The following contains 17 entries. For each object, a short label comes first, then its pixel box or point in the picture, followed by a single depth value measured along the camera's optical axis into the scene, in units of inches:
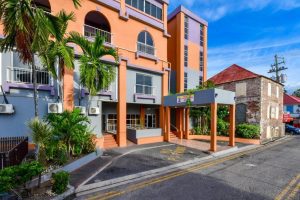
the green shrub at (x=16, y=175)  198.2
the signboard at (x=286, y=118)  1124.0
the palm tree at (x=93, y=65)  461.7
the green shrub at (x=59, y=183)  249.4
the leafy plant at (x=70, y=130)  384.2
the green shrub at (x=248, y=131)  730.2
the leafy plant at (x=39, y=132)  310.7
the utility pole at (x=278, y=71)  1242.0
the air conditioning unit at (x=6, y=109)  396.7
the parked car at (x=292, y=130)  1140.5
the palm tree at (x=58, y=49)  331.3
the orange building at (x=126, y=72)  440.1
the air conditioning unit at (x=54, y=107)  453.8
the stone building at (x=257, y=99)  794.8
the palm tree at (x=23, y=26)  277.4
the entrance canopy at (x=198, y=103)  535.2
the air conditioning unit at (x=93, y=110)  549.2
